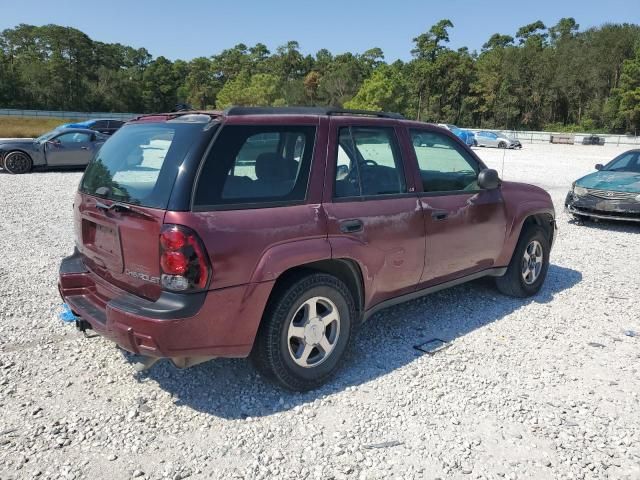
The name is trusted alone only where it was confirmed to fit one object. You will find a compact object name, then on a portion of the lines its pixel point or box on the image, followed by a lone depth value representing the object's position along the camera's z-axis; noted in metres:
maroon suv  2.83
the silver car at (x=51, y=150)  14.59
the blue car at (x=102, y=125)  20.92
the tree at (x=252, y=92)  76.06
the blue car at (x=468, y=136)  34.39
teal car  8.81
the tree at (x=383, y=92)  64.56
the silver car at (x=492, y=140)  35.40
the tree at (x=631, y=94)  58.41
